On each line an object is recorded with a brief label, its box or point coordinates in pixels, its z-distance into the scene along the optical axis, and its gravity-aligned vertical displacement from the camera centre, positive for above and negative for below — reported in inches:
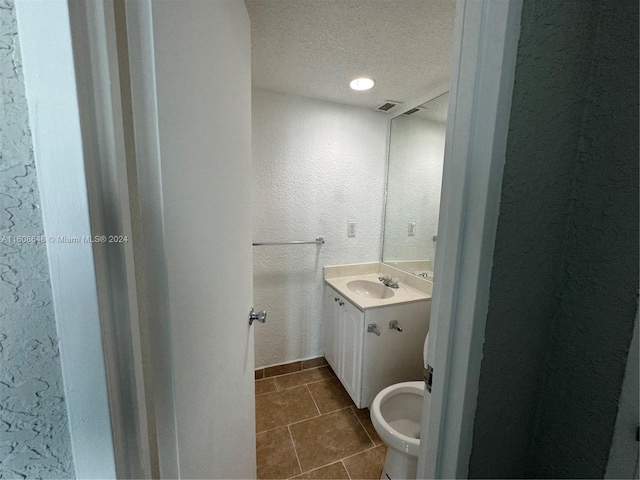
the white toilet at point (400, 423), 38.9 -41.2
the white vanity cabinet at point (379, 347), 57.9 -35.3
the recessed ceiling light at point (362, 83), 58.0 +30.6
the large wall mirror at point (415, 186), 67.6 +6.6
